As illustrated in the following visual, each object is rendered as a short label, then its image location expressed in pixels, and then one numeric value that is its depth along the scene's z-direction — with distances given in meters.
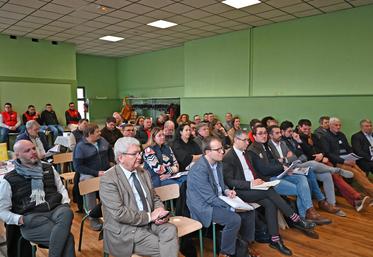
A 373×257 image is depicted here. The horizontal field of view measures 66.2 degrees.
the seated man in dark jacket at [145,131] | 5.49
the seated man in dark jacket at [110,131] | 4.96
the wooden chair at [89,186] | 2.76
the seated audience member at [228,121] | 7.38
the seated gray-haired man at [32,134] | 3.97
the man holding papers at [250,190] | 2.95
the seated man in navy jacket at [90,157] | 3.52
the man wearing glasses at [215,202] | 2.49
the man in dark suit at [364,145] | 4.73
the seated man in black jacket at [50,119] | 8.37
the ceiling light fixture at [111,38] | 8.55
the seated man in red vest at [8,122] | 7.38
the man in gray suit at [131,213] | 1.99
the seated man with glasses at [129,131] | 4.63
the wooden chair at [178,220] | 2.27
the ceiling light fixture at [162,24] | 6.94
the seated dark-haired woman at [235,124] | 6.69
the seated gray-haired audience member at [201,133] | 4.51
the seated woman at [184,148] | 3.90
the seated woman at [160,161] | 3.40
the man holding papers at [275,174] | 3.43
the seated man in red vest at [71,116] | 8.88
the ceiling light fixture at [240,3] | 5.59
